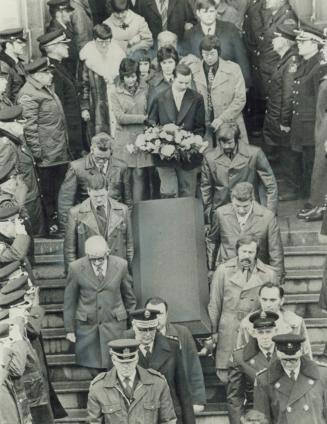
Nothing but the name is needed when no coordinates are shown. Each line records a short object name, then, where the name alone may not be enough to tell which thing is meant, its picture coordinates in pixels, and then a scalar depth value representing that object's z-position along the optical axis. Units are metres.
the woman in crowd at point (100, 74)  28.20
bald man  24.44
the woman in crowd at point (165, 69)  26.75
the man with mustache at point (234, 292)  24.22
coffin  25.00
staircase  24.86
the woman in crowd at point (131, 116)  26.70
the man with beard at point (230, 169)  25.94
